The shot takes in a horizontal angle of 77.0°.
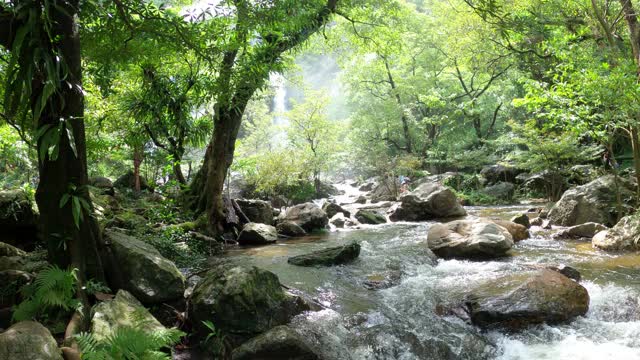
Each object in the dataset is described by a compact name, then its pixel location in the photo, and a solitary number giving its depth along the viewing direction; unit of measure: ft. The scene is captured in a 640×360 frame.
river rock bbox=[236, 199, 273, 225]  43.66
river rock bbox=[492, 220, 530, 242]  32.34
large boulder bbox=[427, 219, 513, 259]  26.30
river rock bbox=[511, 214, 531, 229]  36.06
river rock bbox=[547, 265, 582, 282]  20.84
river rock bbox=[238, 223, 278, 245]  36.11
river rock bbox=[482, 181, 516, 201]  61.67
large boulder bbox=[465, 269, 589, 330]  16.62
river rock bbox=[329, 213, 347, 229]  47.78
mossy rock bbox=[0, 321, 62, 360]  9.47
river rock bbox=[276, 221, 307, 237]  41.55
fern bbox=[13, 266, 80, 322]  11.81
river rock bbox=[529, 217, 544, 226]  39.06
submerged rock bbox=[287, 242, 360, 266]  26.61
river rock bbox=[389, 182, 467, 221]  49.14
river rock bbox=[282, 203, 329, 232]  44.53
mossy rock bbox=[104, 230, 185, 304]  15.37
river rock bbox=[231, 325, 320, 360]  13.70
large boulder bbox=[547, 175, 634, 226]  33.94
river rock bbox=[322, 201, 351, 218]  53.98
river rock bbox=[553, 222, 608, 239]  31.63
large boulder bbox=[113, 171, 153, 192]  51.81
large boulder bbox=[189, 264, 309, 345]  15.16
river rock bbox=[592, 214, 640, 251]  26.48
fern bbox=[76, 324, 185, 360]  10.10
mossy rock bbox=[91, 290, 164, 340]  11.66
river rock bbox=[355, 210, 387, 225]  49.79
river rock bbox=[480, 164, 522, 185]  71.10
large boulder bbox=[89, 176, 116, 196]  36.91
